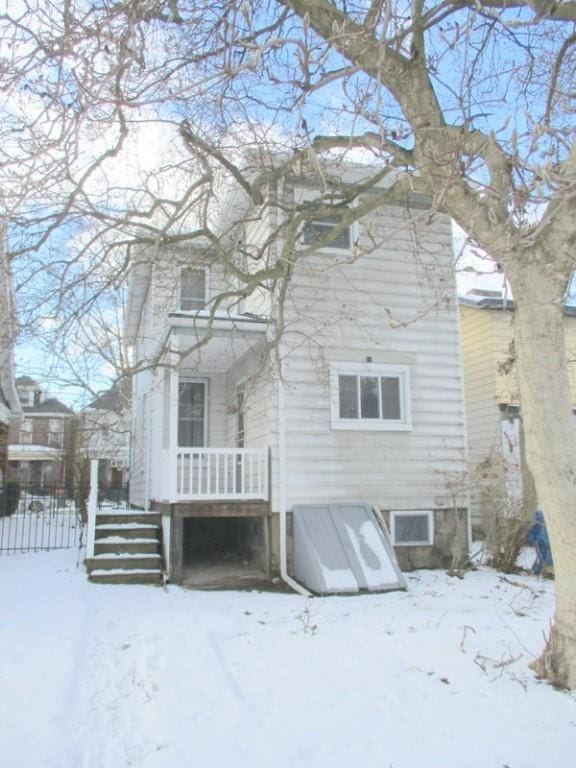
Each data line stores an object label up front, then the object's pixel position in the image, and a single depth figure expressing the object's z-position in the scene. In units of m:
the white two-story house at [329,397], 9.67
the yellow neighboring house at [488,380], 14.55
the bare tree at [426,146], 4.67
